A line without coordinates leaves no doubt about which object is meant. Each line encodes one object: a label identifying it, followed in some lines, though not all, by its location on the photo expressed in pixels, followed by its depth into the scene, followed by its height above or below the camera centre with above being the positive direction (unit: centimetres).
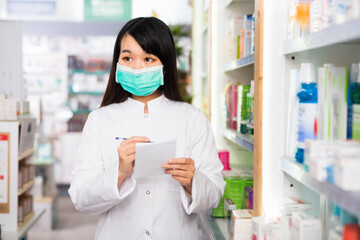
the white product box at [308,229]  137 -38
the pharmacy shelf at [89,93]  842 +40
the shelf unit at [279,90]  165 +9
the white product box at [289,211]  154 -36
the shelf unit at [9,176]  310 -48
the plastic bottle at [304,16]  150 +36
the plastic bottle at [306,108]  147 +2
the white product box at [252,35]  246 +47
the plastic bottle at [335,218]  126 -32
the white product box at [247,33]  257 +50
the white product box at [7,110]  317 +2
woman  176 -18
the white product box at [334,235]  117 -35
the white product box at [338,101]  133 +4
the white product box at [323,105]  137 +3
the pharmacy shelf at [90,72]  844 +83
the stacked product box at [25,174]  331 -52
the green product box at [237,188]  253 -45
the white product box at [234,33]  284 +55
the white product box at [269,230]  154 -43
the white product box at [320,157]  113 -12
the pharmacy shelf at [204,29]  448 +94
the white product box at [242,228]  184 -51
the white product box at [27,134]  325 -18
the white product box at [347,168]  101 -13
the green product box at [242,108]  247 +3
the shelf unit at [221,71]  304 +31
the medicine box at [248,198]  231 -48
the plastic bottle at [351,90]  131 +8
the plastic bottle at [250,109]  227 +2
